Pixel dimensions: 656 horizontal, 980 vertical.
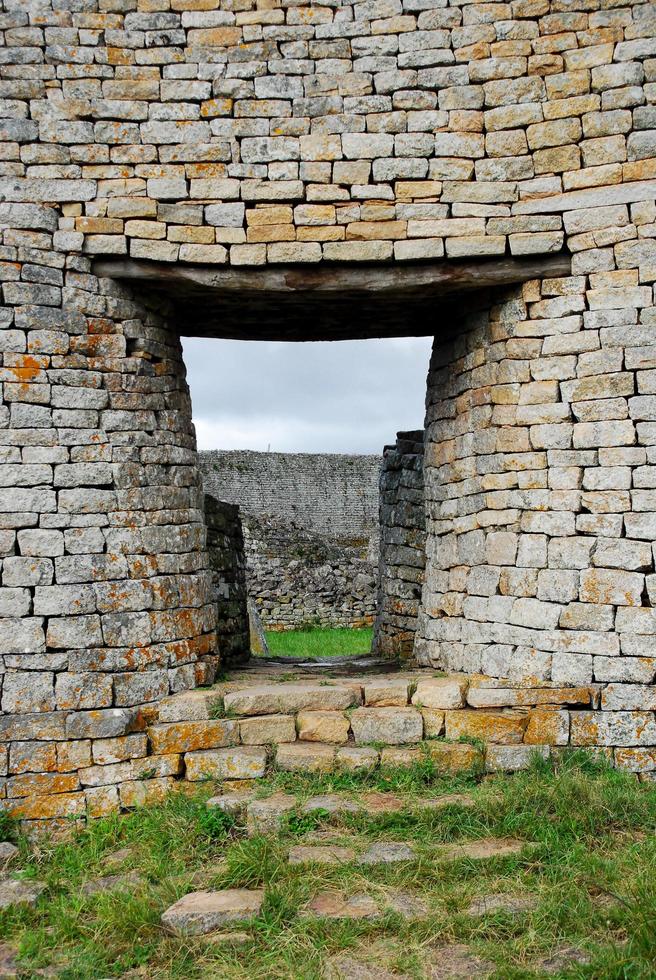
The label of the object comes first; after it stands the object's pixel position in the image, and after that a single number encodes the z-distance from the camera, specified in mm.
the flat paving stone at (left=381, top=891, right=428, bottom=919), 3734
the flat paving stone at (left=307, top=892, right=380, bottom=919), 3740
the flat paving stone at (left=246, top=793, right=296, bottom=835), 4547
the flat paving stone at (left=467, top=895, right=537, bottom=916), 3689
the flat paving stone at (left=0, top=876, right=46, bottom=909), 4129
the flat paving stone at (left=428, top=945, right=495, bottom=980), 3307
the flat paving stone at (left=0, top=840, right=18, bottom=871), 4590
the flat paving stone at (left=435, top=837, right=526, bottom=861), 4184
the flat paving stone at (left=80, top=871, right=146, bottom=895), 4137
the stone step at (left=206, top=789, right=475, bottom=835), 4609
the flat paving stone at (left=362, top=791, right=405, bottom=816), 4645
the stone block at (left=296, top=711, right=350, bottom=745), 5246
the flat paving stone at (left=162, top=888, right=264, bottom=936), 3721
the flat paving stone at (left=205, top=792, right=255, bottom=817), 4764
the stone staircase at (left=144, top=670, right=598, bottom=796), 5094
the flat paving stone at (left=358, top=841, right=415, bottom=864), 4176
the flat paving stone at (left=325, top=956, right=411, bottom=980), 3316
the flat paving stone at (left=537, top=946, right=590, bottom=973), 3281
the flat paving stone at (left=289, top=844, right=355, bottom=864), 4164
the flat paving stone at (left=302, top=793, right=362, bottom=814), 4652
